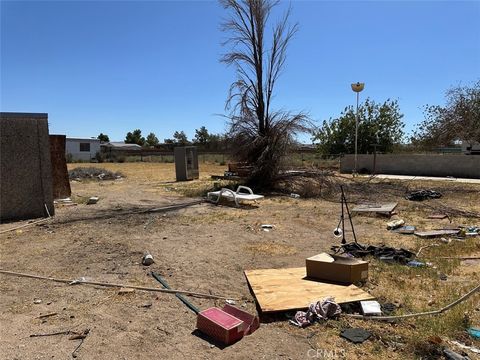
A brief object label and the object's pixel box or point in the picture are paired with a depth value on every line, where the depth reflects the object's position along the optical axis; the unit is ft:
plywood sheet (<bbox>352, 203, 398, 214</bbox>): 32.52
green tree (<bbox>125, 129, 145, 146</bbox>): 334.03
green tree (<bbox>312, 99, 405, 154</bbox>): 106.63
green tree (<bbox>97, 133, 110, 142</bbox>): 326.30
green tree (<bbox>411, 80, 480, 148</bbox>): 61.67
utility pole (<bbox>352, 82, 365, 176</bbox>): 68.59
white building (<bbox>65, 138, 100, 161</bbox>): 154.92
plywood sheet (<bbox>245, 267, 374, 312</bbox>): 13.71
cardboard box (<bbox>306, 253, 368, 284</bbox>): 15.63
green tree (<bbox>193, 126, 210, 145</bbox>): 241.04
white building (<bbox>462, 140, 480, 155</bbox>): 78.70
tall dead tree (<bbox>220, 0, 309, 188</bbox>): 46.80
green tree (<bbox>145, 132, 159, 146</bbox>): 324.39
